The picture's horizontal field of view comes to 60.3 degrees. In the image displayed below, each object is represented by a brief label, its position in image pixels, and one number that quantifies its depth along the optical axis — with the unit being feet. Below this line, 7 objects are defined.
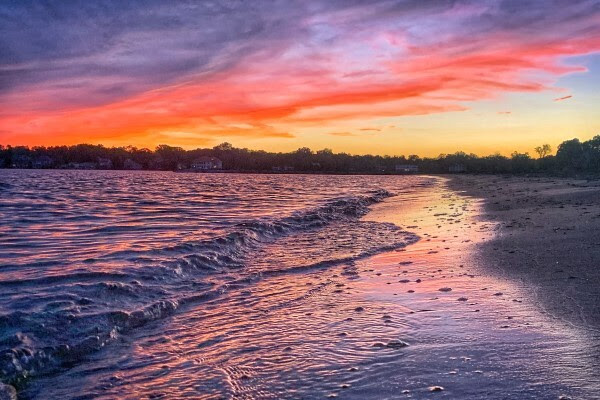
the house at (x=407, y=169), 581.53
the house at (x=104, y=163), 504.02
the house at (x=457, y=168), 531.91
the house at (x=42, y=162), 471.62
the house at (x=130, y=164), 534.37
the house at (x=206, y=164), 593.83
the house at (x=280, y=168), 603.26
